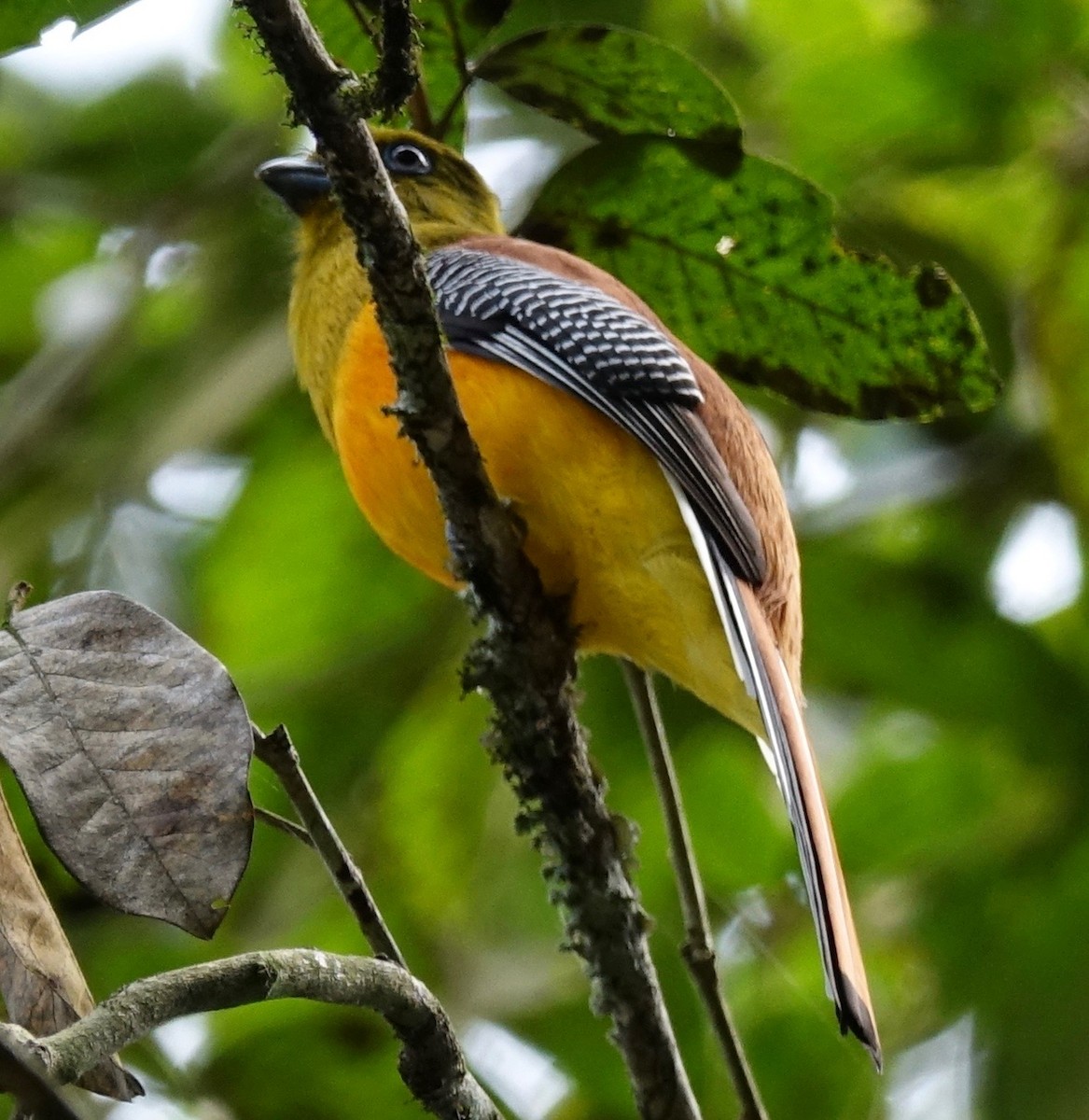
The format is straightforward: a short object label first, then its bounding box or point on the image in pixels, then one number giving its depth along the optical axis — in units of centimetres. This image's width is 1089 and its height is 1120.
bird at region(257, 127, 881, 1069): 532
